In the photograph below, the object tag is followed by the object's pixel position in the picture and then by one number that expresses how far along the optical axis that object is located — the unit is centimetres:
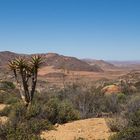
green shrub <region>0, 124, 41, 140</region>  1041
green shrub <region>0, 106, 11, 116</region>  1710
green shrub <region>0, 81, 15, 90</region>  3368
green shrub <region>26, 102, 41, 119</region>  1454
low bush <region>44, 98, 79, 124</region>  1516
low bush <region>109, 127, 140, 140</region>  989
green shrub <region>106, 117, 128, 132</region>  1227
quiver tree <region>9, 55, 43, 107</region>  1847
